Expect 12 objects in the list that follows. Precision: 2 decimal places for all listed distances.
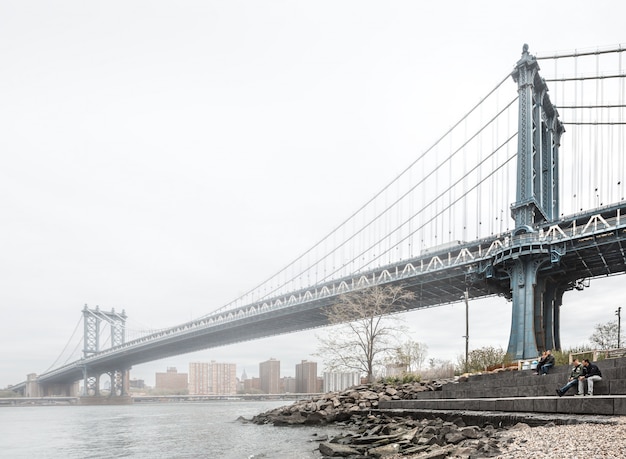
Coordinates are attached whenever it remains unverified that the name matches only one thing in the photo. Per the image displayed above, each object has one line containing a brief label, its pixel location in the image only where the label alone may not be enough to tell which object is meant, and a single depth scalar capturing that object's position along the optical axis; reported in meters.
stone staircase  13.39
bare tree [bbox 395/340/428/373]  37.59
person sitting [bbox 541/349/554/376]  20.41
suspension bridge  42.91
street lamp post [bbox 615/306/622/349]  42.98
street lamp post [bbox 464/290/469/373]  29.87
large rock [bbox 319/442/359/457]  15.71
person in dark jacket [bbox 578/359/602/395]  15.50
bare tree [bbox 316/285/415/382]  38.56
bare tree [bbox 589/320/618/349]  44.18
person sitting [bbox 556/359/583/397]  15.87
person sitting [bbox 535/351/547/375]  20.65
